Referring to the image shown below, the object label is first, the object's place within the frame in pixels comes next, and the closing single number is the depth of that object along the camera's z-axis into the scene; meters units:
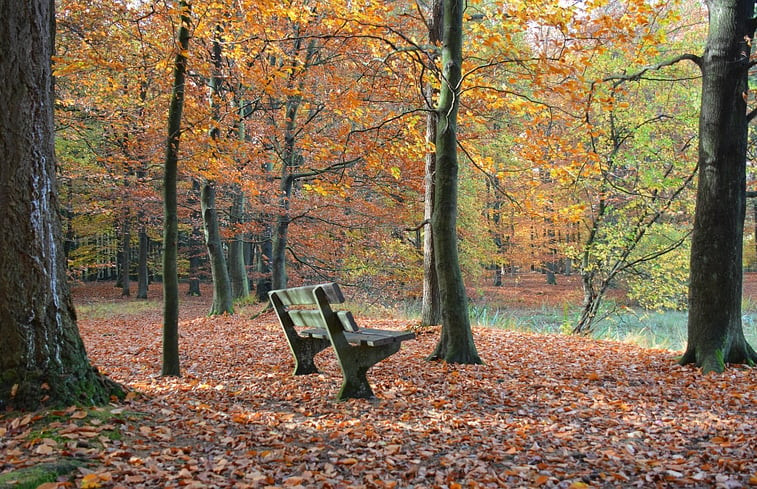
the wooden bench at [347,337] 4.63
